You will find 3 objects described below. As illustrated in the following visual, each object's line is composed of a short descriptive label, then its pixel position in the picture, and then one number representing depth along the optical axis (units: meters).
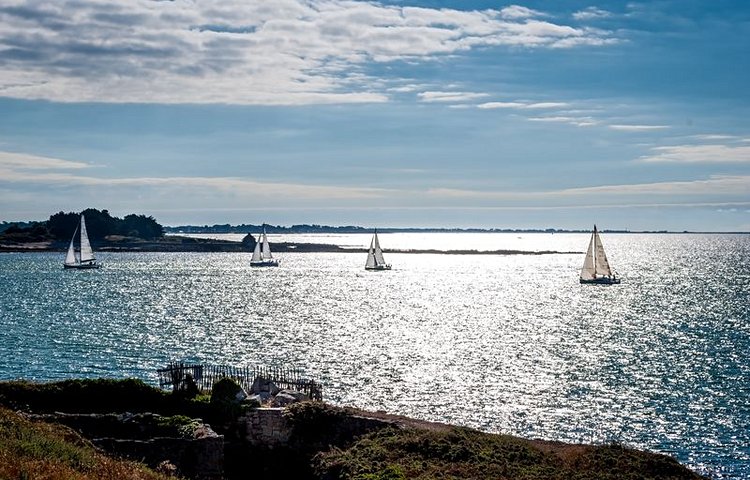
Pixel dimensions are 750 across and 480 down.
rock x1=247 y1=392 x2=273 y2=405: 37.78
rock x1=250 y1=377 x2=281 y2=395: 41.03
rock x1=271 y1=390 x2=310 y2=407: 38.09
